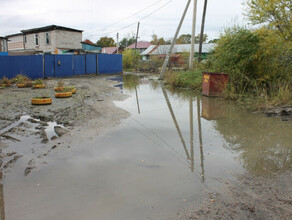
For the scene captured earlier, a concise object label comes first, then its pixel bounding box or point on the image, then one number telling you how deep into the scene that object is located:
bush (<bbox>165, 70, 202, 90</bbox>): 13.98
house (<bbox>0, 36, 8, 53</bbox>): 29.58
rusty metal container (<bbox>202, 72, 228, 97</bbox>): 11.09
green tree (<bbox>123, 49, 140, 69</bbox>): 35.50
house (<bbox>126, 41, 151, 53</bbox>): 74.88
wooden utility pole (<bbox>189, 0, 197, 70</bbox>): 18.02
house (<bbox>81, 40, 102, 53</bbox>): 37.45
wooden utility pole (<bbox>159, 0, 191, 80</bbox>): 18.39
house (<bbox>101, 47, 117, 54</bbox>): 60.35
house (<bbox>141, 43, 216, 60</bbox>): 40.30
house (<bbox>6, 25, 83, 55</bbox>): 31.34
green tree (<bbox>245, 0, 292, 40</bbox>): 10.46
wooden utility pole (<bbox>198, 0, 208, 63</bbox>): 21.38
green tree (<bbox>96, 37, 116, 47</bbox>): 75.75
